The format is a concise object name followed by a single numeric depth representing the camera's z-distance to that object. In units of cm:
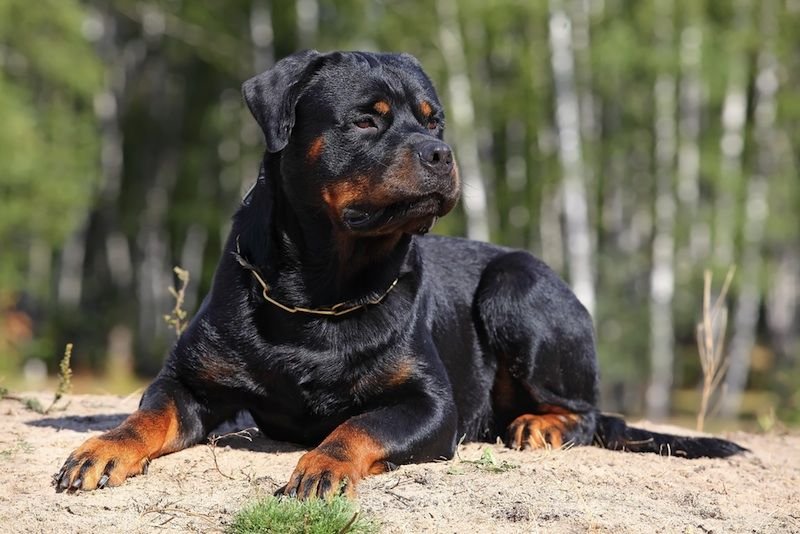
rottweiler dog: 421
